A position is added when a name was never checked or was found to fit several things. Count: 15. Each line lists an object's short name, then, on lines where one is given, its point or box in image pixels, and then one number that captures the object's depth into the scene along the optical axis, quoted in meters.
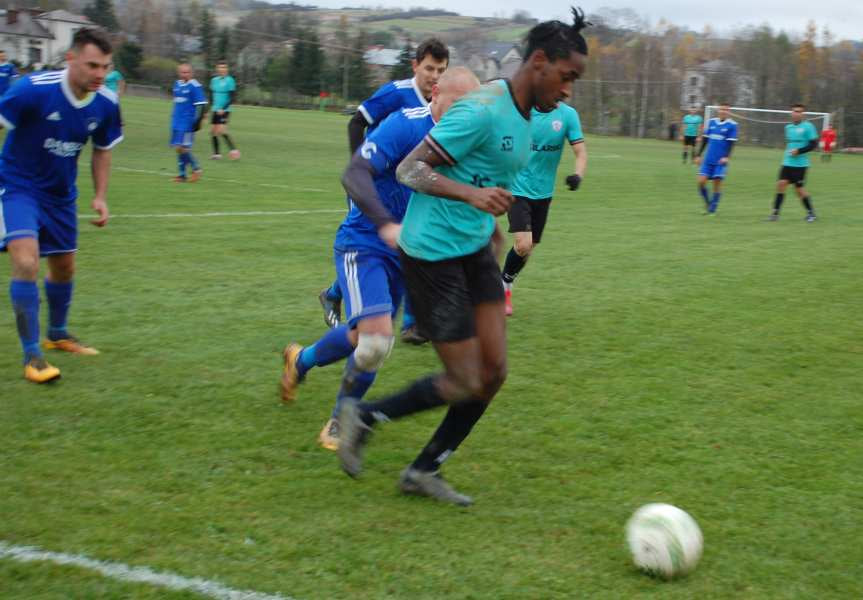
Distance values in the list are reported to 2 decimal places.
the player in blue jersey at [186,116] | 17.88
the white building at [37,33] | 78.81
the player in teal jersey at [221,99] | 22.28
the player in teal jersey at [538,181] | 8.19
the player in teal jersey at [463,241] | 3.85
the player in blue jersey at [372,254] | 4.44
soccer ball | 3.52
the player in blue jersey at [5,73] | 23.42
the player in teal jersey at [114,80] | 26.67
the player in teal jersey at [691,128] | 34.50
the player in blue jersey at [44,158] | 5.75
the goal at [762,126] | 50.94
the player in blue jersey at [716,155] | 18.14
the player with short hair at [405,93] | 5.59
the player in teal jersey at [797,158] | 17.02
